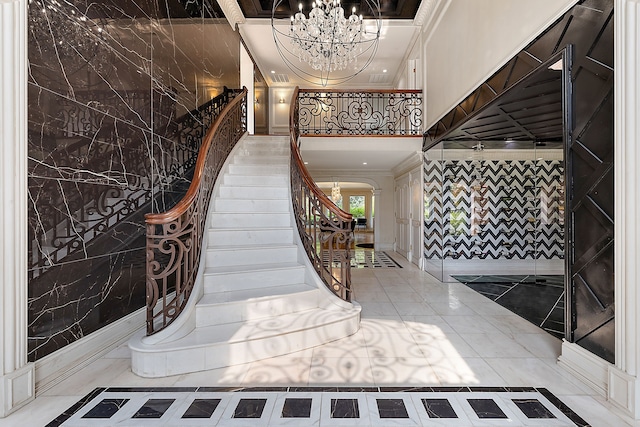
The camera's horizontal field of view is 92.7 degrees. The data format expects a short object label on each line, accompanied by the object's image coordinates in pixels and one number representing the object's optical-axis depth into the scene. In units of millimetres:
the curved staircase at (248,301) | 2365
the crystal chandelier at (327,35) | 3764
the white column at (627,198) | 1824
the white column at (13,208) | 1872
